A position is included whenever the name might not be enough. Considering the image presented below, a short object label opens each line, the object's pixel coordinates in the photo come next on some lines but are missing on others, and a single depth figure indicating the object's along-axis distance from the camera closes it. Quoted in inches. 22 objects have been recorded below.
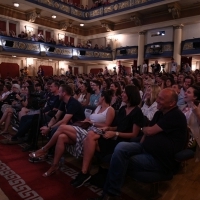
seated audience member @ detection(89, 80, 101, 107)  184.9
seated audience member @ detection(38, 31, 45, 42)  567.0
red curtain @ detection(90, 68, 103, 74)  732.9
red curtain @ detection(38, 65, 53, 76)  626.1
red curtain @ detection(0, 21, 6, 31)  540.1
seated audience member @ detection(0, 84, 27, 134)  180.4
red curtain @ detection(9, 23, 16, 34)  560.4
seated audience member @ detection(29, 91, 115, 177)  108.3
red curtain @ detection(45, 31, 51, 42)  646.9
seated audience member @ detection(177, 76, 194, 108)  162.0
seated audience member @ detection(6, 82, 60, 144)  152.5
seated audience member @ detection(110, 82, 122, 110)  163.6
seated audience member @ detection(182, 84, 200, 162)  102.8
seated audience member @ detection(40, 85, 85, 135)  129.3
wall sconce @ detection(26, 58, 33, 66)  586.5
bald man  80.7
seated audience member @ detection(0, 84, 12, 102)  216.4
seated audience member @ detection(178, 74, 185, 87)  220.8
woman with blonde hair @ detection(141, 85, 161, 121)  126.5
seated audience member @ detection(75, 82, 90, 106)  196.1
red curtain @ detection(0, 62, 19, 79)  541.6
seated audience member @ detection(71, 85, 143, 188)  96.7
